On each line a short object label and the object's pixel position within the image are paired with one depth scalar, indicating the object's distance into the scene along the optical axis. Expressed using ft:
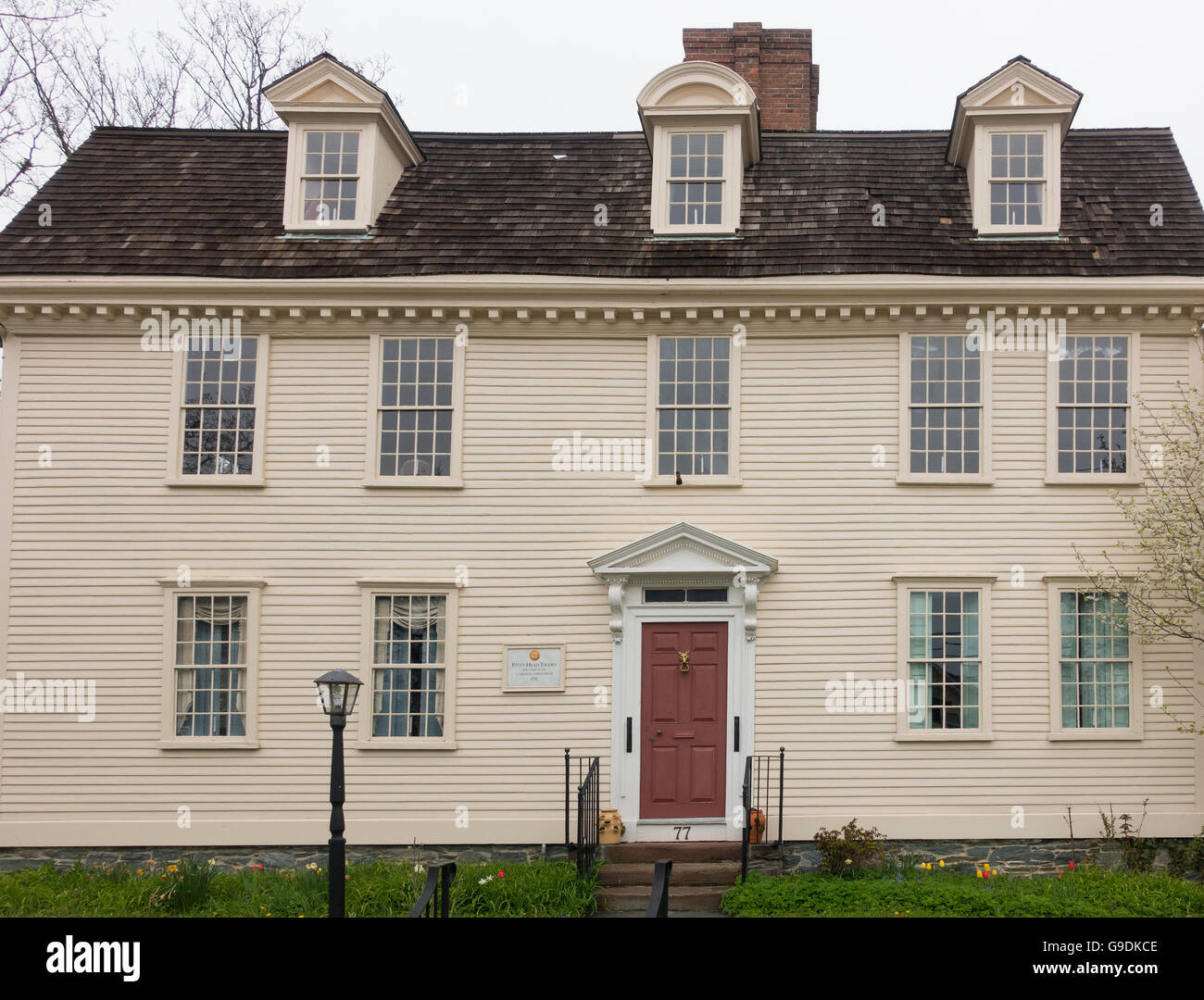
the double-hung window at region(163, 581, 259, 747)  42.80
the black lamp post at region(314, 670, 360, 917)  30.94
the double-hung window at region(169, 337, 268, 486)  43.98
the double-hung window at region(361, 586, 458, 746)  42.80
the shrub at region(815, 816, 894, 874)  39.65
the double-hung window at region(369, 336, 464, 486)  44.01
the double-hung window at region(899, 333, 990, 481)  43.27
